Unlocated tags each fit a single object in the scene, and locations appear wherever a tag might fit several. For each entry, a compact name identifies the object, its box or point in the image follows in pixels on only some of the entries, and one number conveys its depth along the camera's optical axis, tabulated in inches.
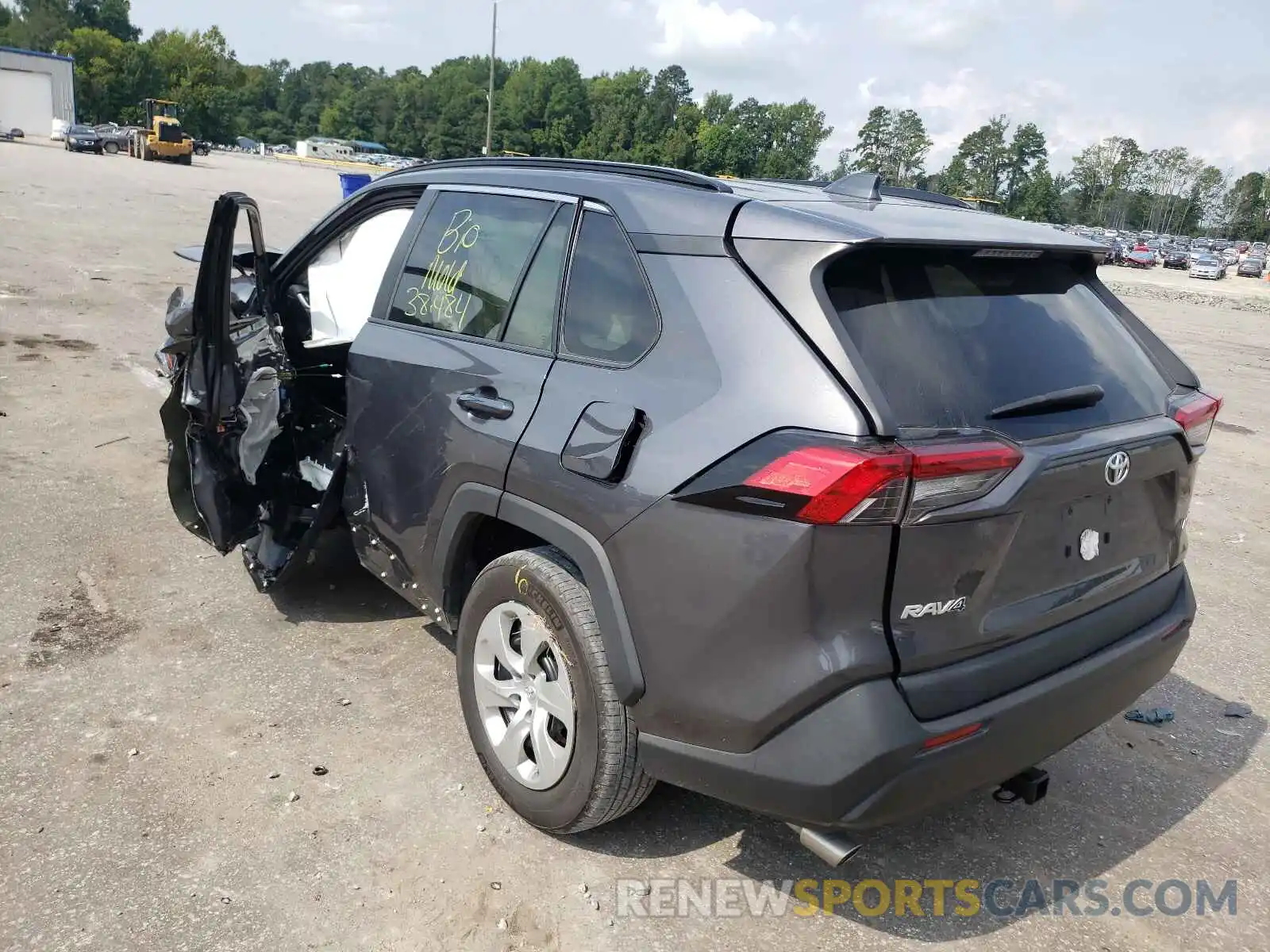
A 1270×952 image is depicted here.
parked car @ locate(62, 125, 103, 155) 1990.7
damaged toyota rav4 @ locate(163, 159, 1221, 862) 83.5
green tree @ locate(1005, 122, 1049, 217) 4480.8
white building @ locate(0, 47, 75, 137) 2866.6
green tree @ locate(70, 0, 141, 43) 4534.9
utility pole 1283.2
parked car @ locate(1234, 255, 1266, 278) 2171.5
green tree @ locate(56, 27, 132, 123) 3501.5
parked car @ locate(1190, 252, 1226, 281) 1936.5
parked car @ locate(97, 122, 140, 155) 2154.3
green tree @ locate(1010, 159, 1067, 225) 3929.6
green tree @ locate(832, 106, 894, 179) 4313.5
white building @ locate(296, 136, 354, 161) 4136.3
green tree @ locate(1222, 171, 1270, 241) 4372.5
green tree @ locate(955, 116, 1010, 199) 4448.8
